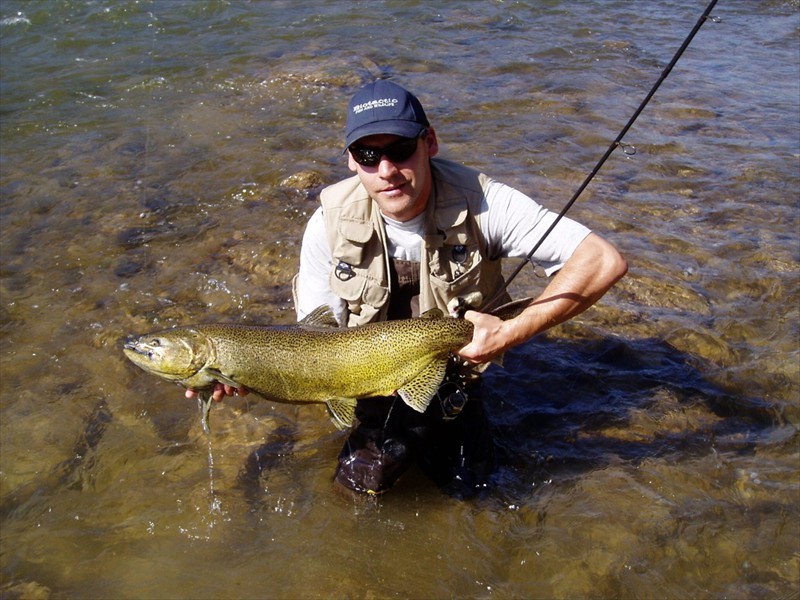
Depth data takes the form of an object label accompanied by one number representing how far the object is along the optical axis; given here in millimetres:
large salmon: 3236
